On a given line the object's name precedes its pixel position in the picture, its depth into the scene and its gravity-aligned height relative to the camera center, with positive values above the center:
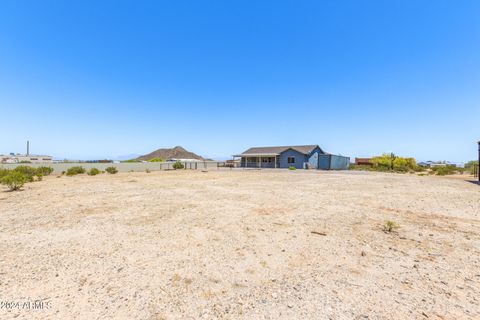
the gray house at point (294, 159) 37.44 +1.32
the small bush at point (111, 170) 27.12 -0.99
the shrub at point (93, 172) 24.56 -1.18
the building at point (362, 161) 60.96 +1.62
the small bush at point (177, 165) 38.59 -0.29
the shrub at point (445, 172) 27.97 -0.59
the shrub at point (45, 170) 22.91 -0.96
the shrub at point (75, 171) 23.58 -1.05
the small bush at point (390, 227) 5.52 -1.61
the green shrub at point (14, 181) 11.69 -1.16
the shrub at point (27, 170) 20.84 -0.89
